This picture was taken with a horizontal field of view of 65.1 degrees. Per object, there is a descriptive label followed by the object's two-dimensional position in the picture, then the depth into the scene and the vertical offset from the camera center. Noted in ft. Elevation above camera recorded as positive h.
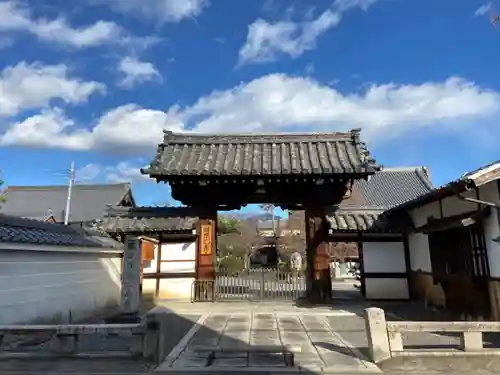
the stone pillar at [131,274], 37.27 -0.60
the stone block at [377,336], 18.56 -3.29
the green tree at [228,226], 127.03 +13.11
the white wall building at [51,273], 29.96 -0.43
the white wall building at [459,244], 25.70 +1.78
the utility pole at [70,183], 96.32 +22.14
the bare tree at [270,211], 142.08 +20.85
